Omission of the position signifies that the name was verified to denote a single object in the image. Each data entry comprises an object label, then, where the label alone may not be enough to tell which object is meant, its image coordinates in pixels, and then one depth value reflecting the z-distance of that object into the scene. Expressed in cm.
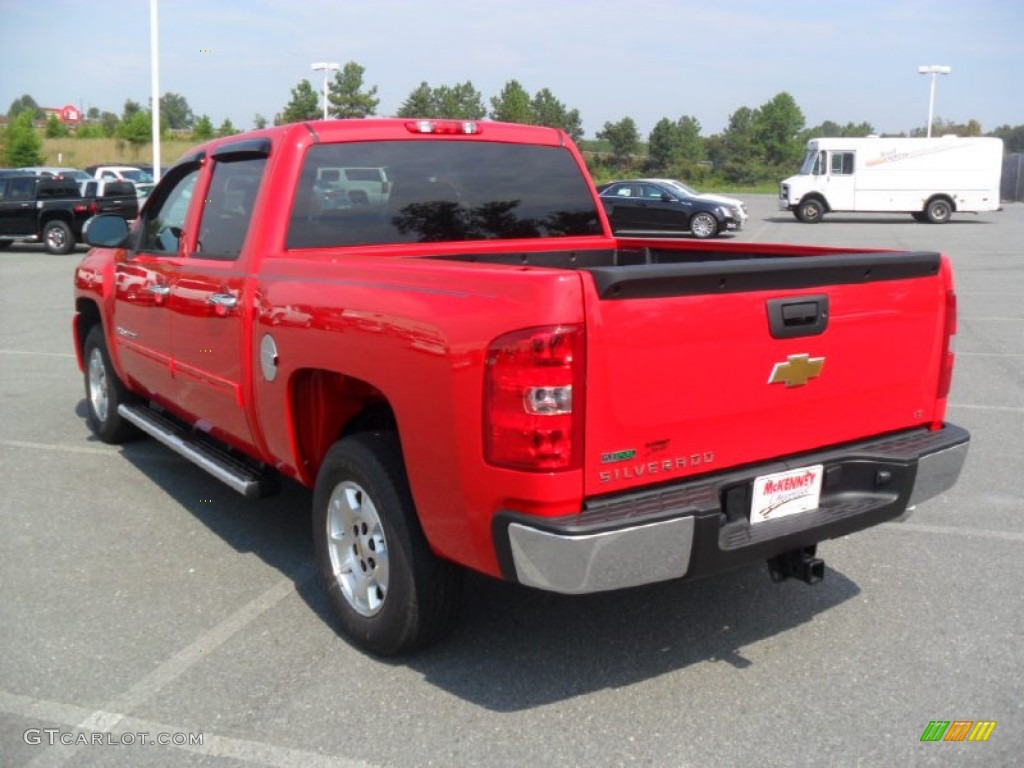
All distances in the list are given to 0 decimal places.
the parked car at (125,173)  3381
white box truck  3216
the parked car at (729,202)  2700
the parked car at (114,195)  2228
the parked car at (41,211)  2197
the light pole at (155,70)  2572
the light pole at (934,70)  5366
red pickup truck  292
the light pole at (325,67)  3731
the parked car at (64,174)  2259
